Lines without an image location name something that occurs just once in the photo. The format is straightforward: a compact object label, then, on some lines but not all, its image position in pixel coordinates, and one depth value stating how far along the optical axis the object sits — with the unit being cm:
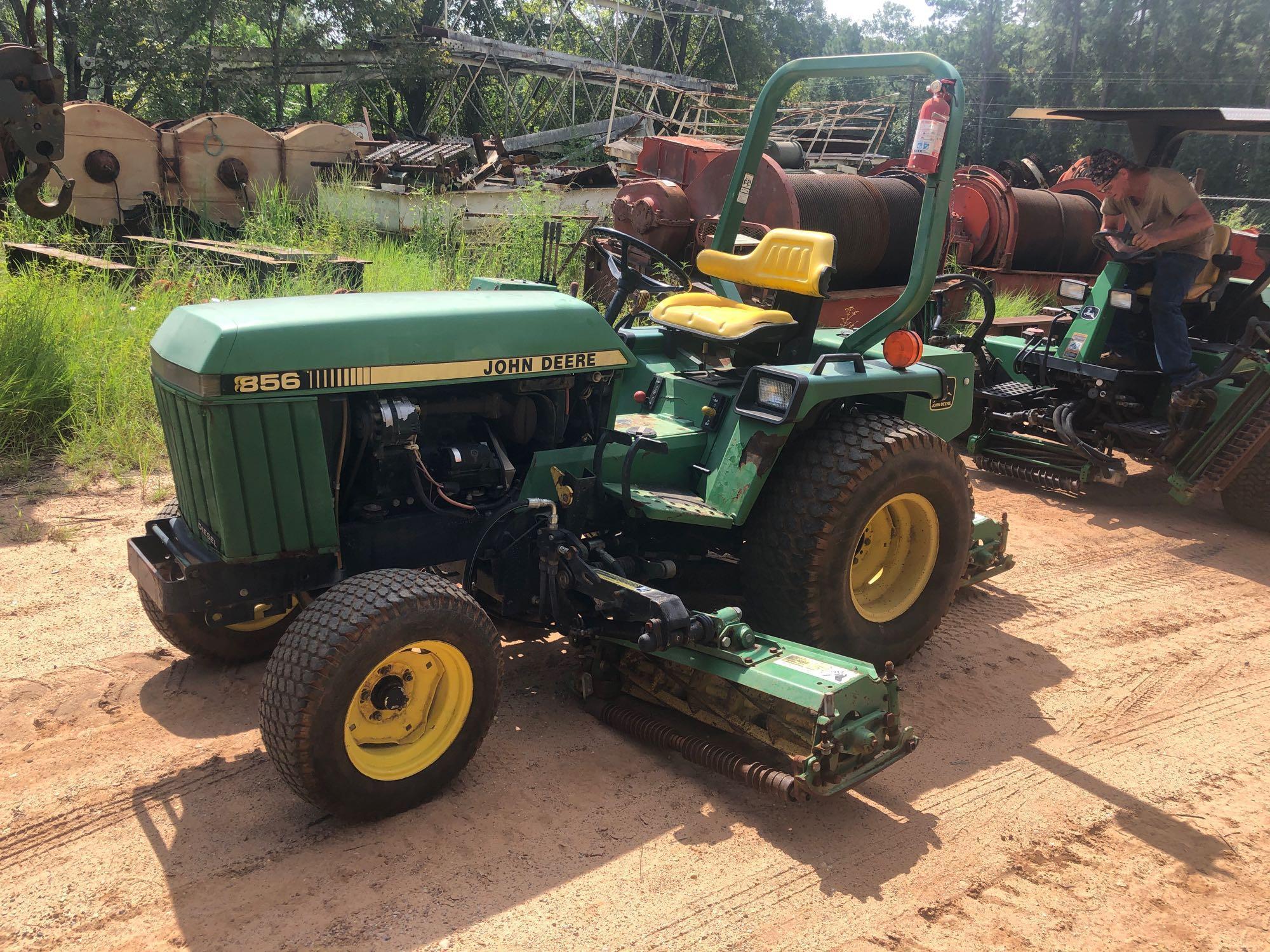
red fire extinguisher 379
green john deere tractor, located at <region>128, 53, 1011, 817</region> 293
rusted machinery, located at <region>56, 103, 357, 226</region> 1079
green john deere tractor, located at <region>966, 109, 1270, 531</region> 602
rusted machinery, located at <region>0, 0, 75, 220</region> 545
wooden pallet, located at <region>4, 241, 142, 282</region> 715
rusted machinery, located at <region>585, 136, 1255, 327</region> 888
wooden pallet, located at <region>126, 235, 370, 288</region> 736
